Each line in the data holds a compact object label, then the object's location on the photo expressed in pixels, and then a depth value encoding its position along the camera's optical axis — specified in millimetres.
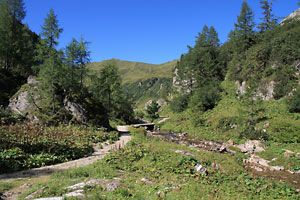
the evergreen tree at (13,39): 31141
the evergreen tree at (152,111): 61712
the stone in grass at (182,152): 15183
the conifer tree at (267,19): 62028
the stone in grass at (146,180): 8663
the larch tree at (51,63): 22359
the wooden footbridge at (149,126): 40606
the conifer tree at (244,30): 51156
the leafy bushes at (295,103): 24891
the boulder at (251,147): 20878
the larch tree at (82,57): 29734
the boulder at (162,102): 89500
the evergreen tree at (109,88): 37812
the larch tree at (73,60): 27488
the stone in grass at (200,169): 10899
